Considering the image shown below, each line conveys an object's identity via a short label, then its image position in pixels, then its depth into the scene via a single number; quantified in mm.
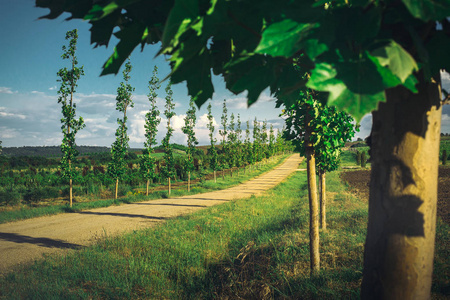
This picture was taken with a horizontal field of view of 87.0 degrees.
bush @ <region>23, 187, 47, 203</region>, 18234
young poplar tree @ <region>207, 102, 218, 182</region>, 27483
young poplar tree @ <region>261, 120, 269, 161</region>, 48344
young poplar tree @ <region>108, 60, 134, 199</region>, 17719
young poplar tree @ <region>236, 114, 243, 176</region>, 34625
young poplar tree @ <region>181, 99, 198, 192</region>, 22884
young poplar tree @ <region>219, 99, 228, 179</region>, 32331
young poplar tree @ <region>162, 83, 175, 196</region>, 20203
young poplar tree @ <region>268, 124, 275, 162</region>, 55881
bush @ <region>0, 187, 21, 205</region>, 16706
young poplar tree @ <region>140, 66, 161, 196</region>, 18953
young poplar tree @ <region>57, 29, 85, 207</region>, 14648
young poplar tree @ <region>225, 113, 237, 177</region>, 33344
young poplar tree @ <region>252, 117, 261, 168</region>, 41388
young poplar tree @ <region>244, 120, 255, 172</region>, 36378
